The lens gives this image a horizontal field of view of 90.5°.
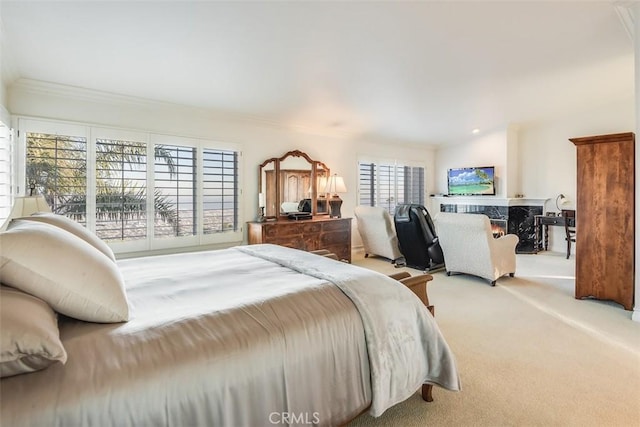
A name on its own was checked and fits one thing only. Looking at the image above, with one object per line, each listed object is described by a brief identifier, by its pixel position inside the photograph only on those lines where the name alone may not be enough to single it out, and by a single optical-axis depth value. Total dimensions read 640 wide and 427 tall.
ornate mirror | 5.02
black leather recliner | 4.63
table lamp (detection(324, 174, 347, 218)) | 5.63
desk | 5.96
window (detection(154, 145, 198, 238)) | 4.04
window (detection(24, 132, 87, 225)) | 3.27
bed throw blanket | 1.49
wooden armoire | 3.14
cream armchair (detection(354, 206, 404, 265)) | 5.38
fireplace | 6.61
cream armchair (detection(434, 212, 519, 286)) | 4.05
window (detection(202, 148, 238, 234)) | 4.45
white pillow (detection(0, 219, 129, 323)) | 1.06
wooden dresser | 4.61
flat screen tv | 6.92
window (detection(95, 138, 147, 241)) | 3.65
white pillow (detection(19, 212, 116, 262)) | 1.70
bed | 0.94
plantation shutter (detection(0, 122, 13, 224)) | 2.85
